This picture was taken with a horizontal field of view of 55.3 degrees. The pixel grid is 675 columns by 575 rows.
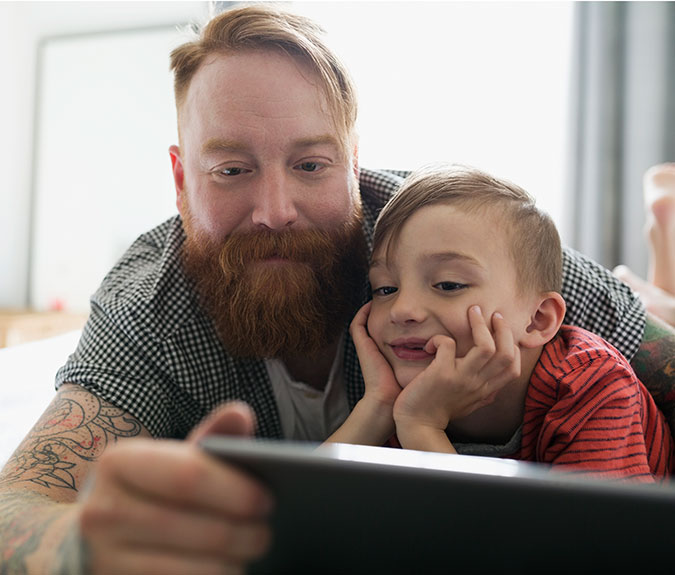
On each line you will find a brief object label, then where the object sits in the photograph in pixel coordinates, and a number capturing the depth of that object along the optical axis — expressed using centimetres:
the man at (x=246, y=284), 118
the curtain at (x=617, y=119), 321
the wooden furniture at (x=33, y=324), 356
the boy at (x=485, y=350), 98
